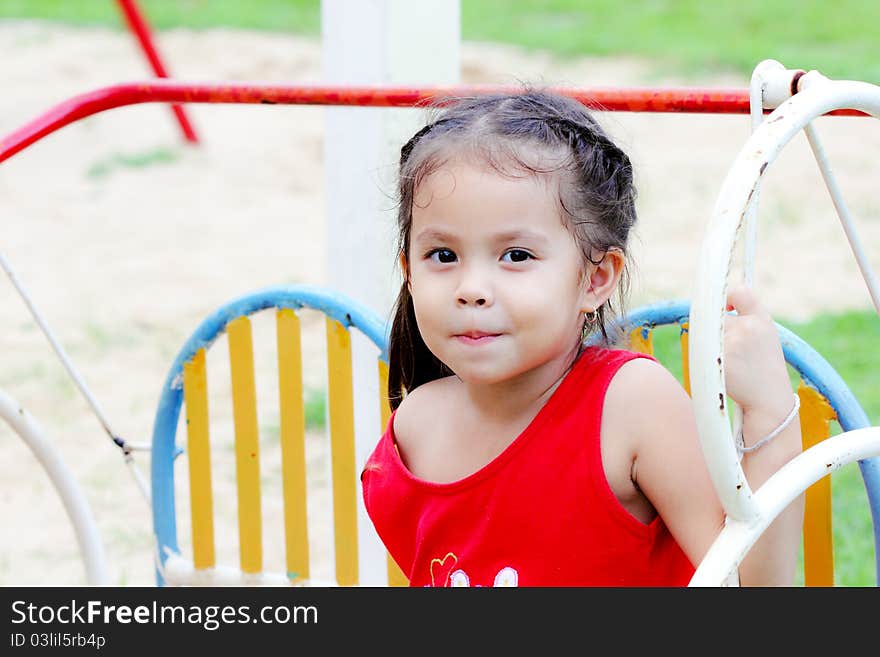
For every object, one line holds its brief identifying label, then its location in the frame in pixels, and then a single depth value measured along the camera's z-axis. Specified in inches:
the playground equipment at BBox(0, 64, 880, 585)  80.9
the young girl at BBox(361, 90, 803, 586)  87.2
